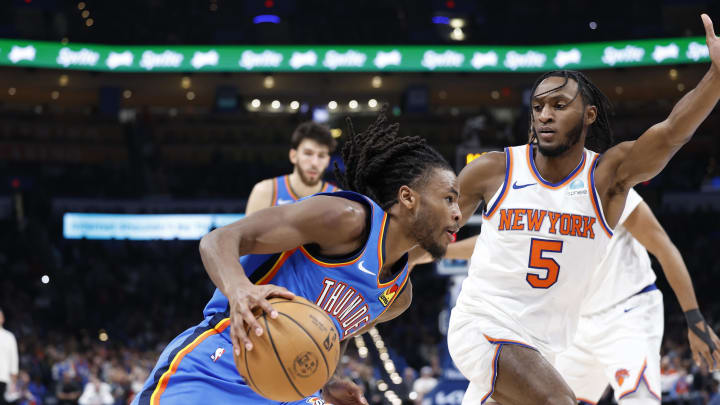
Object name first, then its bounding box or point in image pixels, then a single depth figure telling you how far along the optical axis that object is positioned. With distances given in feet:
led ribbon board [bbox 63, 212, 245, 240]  62.95
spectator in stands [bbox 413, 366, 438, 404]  36.51
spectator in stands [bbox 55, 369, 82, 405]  38.27
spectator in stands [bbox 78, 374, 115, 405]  35.99
